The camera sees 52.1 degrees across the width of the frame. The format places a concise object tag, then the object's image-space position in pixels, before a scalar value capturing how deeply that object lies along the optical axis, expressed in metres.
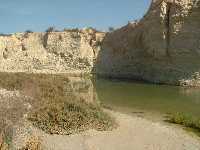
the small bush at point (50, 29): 30.03
